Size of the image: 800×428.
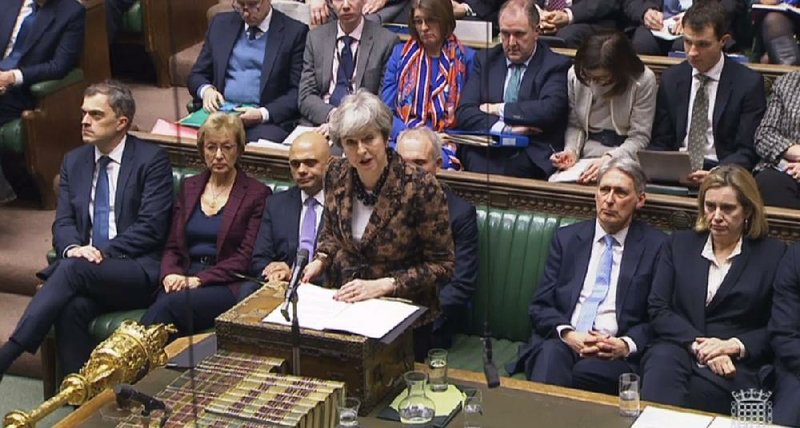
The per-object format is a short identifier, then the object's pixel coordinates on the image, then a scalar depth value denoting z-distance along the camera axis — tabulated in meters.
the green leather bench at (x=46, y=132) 6.30
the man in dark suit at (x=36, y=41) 6.34
